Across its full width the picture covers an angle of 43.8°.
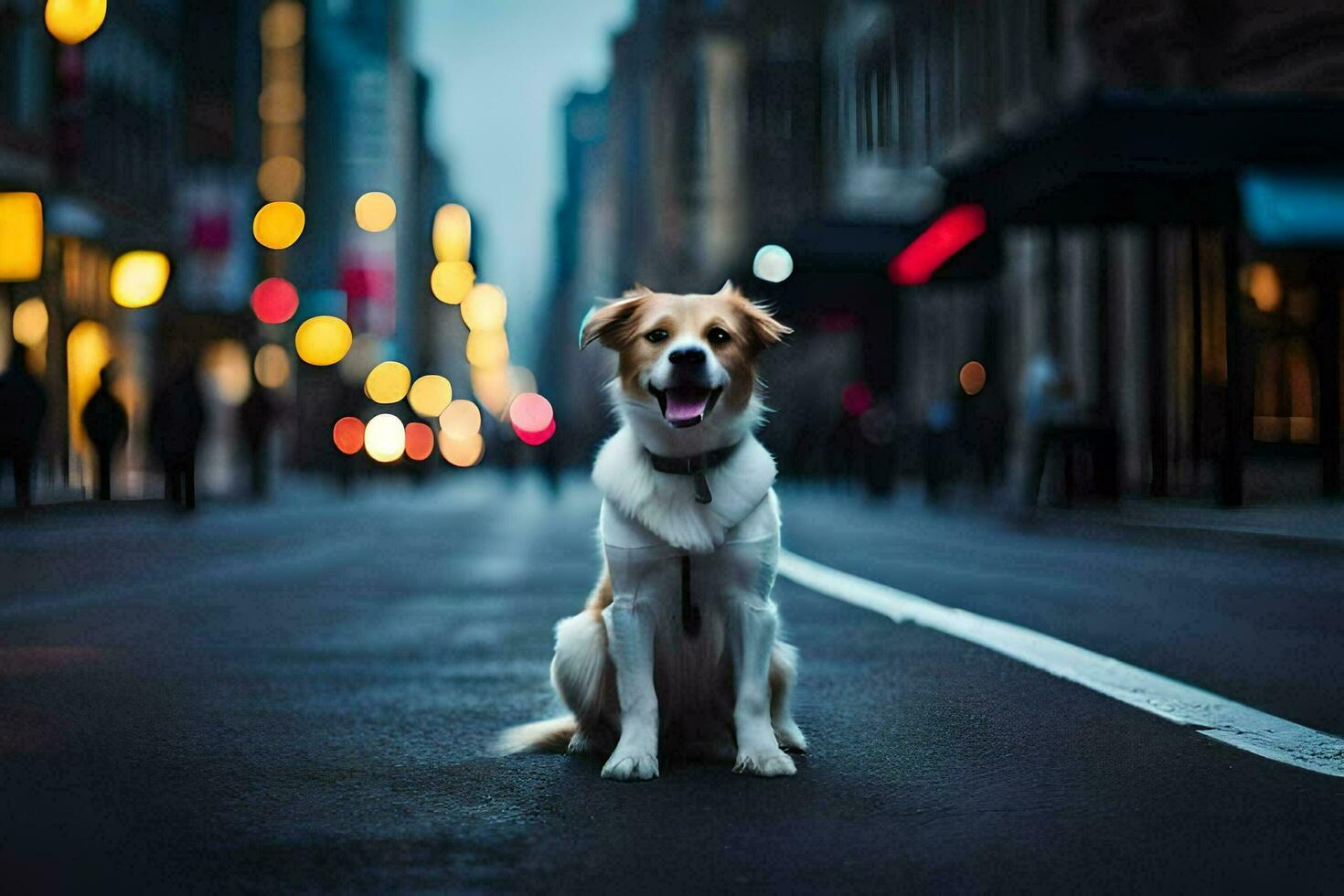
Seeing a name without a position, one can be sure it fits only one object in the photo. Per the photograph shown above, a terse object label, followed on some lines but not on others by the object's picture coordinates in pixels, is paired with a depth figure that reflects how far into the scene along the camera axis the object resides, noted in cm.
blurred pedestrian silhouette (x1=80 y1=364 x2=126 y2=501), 2245
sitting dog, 446
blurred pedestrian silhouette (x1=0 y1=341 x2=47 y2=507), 2056
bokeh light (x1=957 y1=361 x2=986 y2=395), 3628
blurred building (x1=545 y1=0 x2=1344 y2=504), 1859
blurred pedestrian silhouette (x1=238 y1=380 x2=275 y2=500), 2733
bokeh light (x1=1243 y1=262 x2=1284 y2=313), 2233
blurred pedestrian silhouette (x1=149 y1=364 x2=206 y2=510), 2258
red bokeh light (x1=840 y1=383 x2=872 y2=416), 3008
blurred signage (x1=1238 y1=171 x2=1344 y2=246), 1822
